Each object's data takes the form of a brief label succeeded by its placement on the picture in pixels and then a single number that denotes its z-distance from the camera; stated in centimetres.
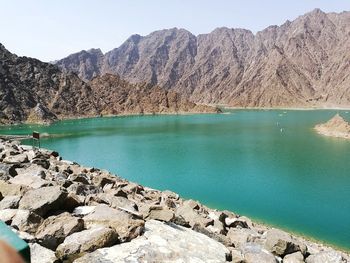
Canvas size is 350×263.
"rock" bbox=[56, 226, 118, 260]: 772
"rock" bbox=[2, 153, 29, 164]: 2009
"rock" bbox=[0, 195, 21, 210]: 972
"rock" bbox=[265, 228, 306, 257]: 1321
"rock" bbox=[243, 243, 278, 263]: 1081
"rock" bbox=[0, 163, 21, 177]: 1489
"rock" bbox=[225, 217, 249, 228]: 1712
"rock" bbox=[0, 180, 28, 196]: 1081
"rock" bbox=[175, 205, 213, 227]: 1456
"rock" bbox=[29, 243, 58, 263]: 740
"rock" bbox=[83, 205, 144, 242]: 883
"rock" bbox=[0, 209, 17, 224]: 887
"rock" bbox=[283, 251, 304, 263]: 1258
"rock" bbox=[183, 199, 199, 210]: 2150
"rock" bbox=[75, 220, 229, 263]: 787
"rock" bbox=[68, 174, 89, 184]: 1919
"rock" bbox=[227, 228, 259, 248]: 1377
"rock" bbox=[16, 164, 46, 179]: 1517
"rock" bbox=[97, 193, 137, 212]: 1261
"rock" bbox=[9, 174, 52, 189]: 1267
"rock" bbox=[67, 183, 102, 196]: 1467
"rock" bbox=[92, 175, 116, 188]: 2210
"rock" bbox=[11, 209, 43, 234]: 860
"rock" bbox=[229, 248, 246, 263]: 982
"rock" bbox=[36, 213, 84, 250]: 814
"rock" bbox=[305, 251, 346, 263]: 1310
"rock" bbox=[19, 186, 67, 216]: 951
